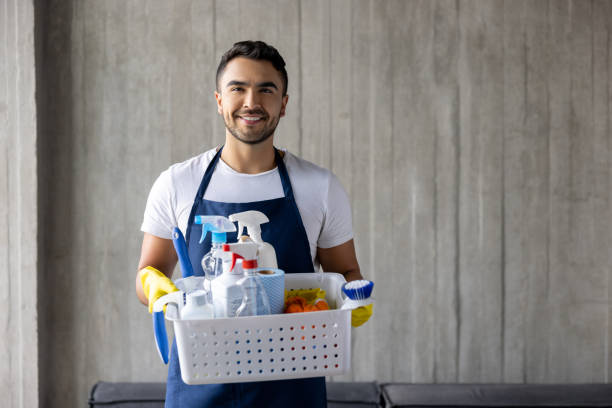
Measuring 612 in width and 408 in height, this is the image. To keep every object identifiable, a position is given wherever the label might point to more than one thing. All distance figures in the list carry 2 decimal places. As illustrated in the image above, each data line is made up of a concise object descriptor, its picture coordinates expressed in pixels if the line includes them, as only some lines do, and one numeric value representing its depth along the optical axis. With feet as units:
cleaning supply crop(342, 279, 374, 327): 3.31
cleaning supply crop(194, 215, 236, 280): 3.66
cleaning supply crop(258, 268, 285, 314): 3.35
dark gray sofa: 6.90
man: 4.29
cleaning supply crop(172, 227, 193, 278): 3.94
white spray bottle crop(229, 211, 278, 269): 3.80
